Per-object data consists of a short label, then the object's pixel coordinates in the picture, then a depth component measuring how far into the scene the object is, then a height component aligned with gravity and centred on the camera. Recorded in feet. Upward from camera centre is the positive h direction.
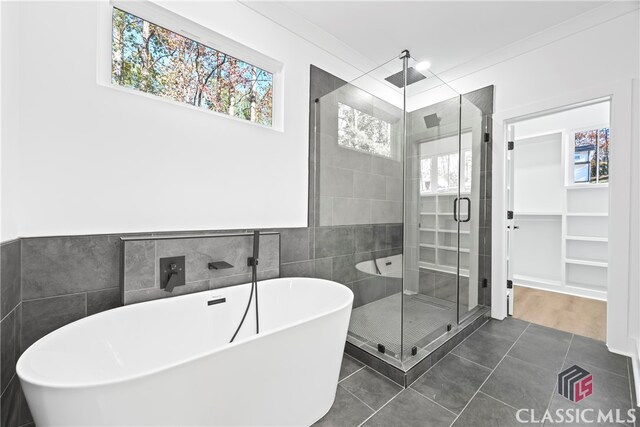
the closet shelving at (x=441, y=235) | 8.36 -0.71
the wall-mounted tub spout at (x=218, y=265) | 5.64 -1.17
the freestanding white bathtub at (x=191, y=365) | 2.54 -2.05
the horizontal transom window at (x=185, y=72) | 5.09 +3.17
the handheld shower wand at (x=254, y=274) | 5.69 -1.41
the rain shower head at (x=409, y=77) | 6.88 +3.88
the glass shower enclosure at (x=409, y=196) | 7.76 +0.54
